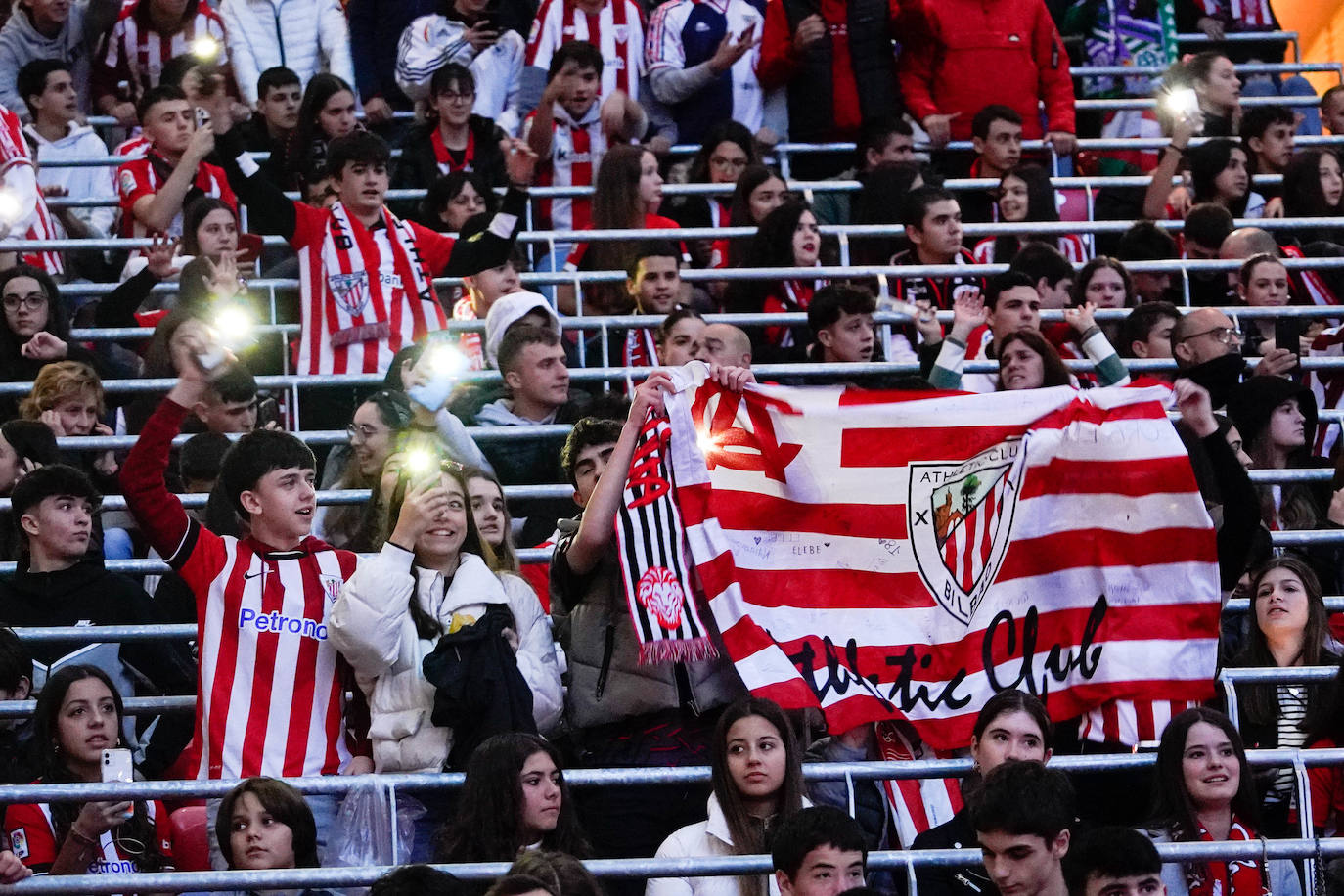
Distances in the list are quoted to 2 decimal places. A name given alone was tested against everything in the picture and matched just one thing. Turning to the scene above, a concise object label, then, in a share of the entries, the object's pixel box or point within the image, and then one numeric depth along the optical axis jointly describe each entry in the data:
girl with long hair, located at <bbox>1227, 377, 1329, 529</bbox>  16.47
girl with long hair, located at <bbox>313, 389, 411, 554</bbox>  15.37
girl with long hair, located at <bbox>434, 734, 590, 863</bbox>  11.59
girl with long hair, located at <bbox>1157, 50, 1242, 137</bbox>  23.81
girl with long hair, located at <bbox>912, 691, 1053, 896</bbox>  12.17
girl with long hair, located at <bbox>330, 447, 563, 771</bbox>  12.41
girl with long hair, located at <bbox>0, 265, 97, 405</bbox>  17.73
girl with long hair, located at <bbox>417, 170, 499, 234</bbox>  20.11
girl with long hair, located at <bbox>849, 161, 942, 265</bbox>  20.84
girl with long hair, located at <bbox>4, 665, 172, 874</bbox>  12.42
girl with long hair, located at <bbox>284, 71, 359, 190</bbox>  21.03
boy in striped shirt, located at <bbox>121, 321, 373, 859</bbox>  12.74
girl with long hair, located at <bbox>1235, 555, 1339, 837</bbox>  13.87
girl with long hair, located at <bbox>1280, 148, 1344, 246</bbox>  21.73
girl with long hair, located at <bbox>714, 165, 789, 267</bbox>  20.33
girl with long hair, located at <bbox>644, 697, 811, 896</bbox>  11.89
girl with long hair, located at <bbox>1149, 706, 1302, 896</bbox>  12.16
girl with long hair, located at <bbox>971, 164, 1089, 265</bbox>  21.47
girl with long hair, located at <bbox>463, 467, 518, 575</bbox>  13.66
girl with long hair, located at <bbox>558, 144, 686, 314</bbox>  19.77
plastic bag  12.11
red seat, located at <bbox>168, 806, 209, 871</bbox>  12.59
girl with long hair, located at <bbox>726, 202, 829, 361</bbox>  19.37
